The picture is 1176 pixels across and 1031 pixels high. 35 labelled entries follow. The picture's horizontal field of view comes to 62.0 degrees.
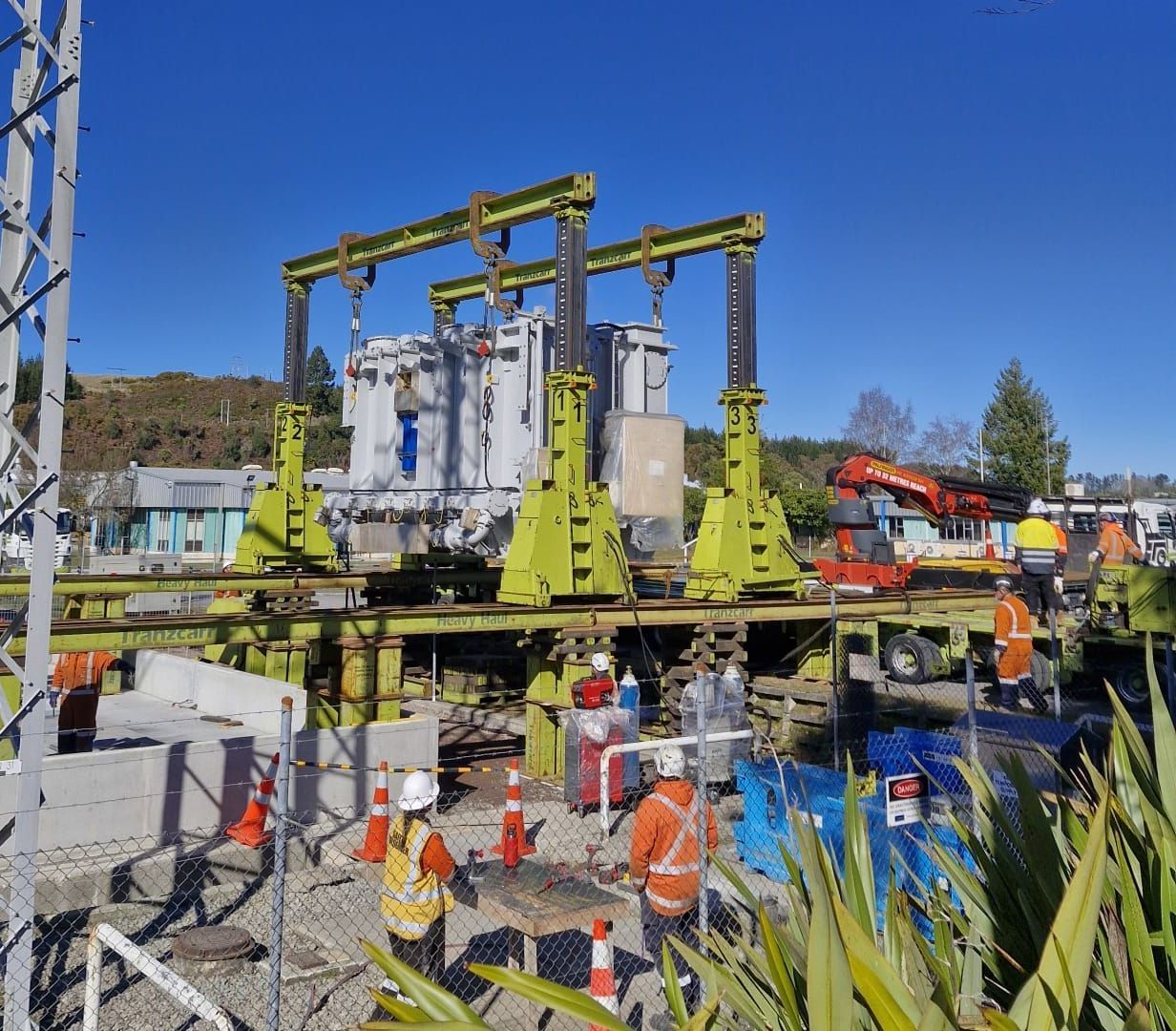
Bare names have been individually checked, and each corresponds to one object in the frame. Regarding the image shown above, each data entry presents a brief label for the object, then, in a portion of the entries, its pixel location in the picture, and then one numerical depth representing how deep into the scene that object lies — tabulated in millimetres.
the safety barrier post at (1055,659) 9345
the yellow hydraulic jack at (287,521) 13383
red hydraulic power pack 9305
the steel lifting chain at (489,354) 11664
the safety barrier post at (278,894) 4320
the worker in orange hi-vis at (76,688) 9414
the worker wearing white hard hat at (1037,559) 12820
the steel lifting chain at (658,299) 13790
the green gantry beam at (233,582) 11391
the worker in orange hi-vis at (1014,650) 11281
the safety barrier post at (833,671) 10425
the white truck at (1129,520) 20203
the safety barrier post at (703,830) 5125
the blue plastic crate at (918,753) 7488
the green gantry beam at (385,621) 7949
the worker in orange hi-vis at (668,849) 5254
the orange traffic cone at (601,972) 4668
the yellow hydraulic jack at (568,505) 10133
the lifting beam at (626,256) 12234
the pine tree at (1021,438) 47938
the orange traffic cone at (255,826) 7609
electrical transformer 12734
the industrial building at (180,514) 45344
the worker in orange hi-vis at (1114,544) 17906
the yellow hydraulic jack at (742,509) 11906
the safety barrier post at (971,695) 6191
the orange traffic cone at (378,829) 6992
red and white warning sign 5602
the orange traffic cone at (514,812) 6891
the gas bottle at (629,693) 9898
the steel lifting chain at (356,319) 13930
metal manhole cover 5750
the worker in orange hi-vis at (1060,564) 13849
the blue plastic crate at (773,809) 7059
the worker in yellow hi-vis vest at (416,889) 4992
